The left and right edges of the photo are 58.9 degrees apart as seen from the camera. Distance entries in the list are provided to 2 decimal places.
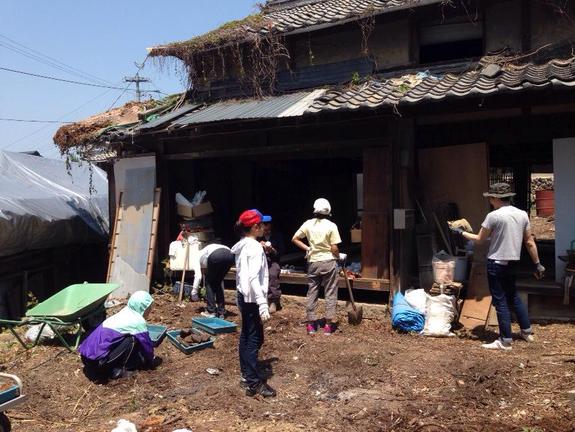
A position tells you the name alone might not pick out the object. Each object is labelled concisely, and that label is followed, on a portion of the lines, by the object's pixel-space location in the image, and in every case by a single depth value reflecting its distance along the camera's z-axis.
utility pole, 28.78
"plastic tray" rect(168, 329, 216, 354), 6.67
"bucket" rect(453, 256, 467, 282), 7.70
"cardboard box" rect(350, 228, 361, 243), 9.76
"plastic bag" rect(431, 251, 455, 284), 7.45
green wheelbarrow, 6.79
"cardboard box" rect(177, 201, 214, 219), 10.28
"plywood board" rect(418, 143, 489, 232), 8.14
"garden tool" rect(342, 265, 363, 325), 7.84
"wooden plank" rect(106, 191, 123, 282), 10.46
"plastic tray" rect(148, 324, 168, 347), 7.00
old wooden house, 7.47
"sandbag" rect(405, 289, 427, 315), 7.44
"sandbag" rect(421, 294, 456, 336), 7.10
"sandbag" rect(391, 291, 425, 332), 7.30
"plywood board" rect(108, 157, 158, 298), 10.19
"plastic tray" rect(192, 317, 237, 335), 7.32
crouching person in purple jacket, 5.82
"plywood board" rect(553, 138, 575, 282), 7.34
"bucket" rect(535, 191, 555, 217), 15.86
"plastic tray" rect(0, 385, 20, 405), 4.09
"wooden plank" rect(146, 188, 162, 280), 10.05
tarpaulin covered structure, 11.45
